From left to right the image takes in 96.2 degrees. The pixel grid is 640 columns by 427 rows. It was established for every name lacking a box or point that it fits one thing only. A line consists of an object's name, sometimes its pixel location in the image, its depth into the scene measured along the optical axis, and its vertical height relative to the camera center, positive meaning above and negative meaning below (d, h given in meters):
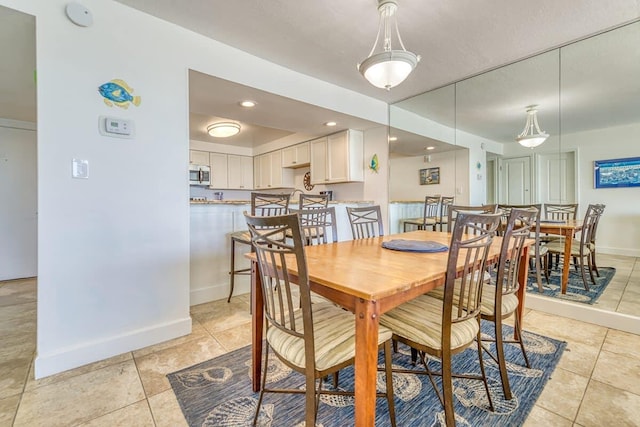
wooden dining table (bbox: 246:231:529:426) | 0.95 -0.26
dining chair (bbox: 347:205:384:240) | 2.32 +0.00
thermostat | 1.81 +0.55
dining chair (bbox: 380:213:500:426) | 1.11 -0.48
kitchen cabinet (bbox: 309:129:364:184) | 4.15 +0.82
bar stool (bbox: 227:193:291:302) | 2.55 +0.04
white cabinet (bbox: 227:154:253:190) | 6.18 +0.89
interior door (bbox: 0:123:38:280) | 3.60 +0.13
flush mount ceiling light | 3.92 +1.16
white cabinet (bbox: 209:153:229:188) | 5.93 +0.89
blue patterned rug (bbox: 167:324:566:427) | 1.30 -0.93
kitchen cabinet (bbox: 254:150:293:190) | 5.68 +0.82
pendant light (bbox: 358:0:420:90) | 1.68 +0.88
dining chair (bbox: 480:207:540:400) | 1.31 -0.40
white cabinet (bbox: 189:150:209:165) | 5.61 +1.10
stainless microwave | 5.35 +0.72
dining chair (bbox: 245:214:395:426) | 1.00 -0.48
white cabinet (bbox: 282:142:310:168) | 4.98 +1.02
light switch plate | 1.72 +0.27
